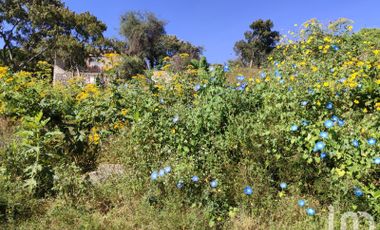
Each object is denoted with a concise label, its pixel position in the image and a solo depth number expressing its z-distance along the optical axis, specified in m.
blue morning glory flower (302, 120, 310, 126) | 2.95
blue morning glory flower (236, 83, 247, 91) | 3.75
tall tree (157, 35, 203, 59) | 29.08
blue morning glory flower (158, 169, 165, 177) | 2.89
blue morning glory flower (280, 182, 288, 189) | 2.84
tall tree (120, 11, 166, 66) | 27.52
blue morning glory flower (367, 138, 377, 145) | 2.68
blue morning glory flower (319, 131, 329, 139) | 2.78
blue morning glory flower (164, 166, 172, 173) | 2.88
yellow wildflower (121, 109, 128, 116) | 3.74
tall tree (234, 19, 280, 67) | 27.69
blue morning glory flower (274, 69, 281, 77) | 4.12
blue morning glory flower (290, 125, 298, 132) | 2.89
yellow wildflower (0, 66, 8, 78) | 4.25
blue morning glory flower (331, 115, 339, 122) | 3.00
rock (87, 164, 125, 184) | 3.27
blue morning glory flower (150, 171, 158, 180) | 2.89
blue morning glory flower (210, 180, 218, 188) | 2.77
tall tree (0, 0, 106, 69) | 21.16
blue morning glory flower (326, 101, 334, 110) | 3.22
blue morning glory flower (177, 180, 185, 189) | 2.78
